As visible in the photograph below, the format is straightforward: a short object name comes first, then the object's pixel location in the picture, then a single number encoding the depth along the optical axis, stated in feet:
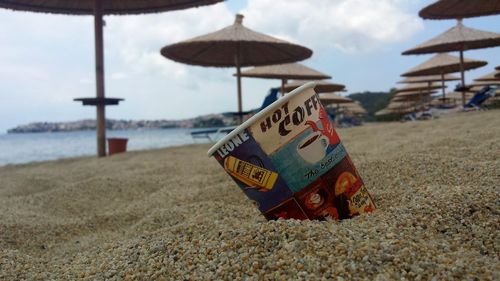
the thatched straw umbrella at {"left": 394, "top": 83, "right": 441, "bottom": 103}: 57.06
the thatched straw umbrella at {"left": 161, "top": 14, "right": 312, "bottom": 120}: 23.90
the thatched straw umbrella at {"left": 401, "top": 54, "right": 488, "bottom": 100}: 39.06
